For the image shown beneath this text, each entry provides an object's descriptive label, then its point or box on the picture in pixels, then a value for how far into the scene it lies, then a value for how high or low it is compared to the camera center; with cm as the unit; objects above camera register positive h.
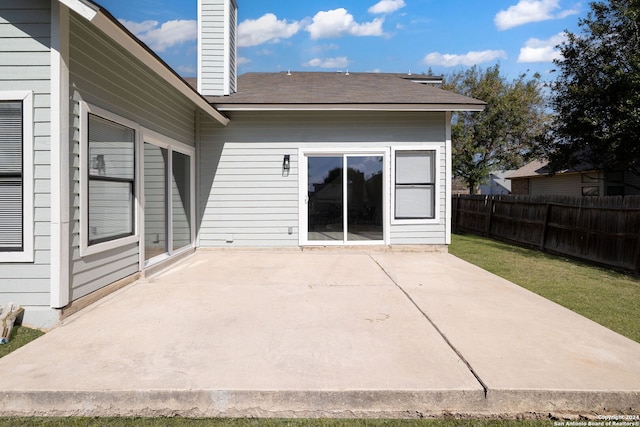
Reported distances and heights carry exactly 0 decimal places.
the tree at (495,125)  2123 +514
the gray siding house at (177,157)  346 +81
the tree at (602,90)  973 +358
